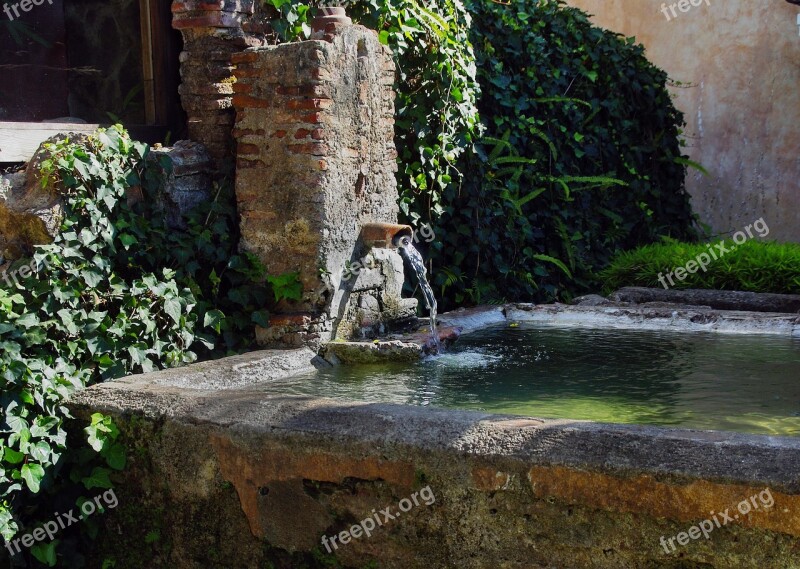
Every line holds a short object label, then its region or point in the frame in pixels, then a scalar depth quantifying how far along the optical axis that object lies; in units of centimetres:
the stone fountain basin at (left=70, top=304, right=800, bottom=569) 237
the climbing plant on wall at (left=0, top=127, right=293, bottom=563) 326
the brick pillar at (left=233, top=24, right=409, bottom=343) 439
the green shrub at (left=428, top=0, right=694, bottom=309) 662
